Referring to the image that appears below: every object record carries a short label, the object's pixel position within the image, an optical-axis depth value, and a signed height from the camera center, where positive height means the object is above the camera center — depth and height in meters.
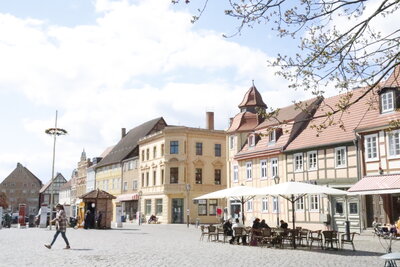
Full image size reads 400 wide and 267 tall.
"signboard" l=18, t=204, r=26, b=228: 40.41 -0.28
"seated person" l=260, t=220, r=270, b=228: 21.64 -0.50
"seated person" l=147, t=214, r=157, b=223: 51.81 -0.59
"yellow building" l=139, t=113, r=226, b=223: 50.91 +4.37
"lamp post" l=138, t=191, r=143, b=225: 55.04 +2.17
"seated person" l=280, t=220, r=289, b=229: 21.22 -0.52
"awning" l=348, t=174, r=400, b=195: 24.77 +1.50
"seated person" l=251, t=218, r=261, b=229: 21.33 -0.48
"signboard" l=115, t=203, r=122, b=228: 40.16 -0.34
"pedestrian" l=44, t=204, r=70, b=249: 17.94 -0.34
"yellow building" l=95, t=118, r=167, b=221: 61.81 +6.64
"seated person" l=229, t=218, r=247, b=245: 20.98 -0.98
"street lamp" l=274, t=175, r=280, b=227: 31.63 +0.82
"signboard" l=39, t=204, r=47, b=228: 39.34 -0.35
